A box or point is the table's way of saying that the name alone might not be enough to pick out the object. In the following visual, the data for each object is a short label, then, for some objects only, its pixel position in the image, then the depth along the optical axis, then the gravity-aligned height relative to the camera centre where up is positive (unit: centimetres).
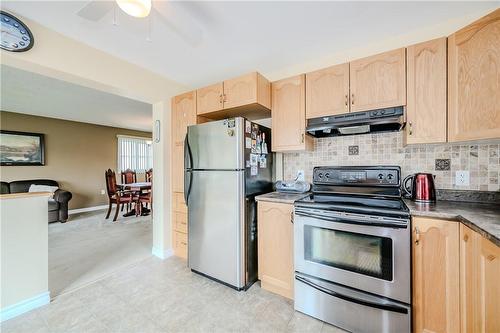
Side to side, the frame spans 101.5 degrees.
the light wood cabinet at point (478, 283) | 92 -60
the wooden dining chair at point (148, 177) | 601 -31
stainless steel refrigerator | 193 -28
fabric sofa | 413 -68
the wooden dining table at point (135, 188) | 464 -49
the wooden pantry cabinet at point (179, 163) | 257 +4
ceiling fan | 115 +94
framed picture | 424 +41
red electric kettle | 162 -19
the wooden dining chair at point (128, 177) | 542 -29
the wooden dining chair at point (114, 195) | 455 -65
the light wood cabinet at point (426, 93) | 150 +54
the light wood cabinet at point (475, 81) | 128 +56
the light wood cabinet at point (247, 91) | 202 +77
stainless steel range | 131 -67
